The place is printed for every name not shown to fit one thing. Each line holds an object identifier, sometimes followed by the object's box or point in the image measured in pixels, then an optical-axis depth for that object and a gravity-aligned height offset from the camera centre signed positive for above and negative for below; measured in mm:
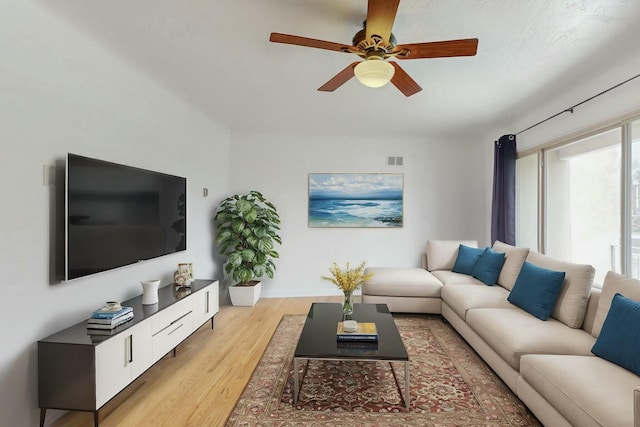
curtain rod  2558 +1050
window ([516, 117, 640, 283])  2666 +141
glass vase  2623 -747
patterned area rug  1968 -1266
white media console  1764 -885
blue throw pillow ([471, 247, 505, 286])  3553 -608
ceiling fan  1730 +984
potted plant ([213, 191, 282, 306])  4285 -384
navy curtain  4199 +312
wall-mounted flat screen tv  2016 -11
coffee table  2051 -911
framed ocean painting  4965 +213
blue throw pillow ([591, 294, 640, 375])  1680 -680
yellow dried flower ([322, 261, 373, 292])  2580 -542
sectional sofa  1580 -835
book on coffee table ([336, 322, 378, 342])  2240 -861
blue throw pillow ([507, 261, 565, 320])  2492 -627
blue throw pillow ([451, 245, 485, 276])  4004 -585
